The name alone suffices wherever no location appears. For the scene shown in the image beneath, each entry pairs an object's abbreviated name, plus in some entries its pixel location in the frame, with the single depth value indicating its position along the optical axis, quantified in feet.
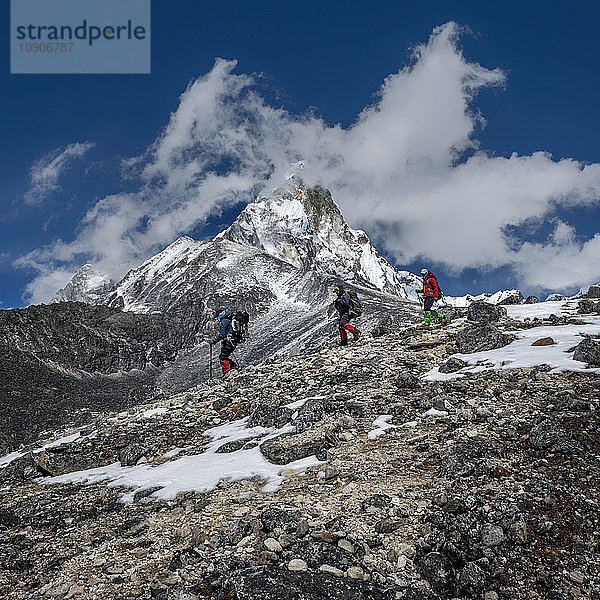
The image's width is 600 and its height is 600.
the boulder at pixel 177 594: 14.67
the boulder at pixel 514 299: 77.08
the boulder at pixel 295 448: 26.32
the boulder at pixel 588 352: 30.86
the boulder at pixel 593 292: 66.01
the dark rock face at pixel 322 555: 15.62
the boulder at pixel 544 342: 38.58
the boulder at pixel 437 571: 14.75
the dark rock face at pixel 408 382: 35.65
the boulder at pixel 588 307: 53.00
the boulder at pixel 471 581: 14.19
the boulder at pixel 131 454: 32.24
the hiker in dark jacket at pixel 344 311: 60.18
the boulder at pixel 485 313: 55.31
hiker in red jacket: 58.54
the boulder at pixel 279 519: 17.95
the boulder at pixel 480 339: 41.93
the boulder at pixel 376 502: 18.84
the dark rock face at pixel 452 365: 37.59
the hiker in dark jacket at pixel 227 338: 62.44
